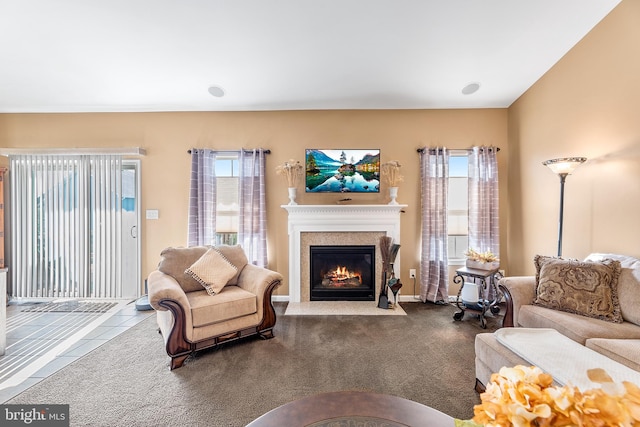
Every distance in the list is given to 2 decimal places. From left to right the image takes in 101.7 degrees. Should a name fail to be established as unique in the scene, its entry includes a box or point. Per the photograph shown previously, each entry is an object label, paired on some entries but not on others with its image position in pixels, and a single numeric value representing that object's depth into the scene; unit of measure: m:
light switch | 3.85
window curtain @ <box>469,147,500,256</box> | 3.65
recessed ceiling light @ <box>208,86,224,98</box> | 3.35
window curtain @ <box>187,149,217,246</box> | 3.70
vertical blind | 3.69
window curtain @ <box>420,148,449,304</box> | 3.68
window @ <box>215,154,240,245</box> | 3.87
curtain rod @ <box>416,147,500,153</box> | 3.71
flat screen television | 3.73
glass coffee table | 1.03
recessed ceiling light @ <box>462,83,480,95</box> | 3.34
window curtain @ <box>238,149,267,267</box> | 3.71
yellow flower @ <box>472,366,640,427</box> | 0.56
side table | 2.92
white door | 3.80
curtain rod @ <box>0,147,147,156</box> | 3.64
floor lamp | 2.44
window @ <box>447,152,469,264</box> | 3.83
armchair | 2.19
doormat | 3.37
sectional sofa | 1.61
